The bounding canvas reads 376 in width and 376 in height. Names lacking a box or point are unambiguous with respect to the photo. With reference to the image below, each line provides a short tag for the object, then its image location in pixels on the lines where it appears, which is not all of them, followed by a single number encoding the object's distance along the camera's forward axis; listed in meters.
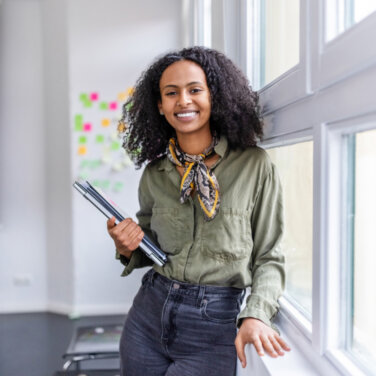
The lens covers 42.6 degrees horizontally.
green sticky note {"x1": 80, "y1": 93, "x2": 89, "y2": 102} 3.70
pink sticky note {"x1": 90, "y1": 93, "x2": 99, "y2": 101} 3.70
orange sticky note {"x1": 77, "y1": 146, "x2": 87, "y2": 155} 3.73
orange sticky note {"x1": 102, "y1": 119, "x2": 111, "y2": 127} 3.73
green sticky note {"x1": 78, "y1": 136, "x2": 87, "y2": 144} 3.72
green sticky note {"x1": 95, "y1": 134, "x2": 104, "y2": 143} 3.73
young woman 1.09
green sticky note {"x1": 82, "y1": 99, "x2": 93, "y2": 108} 3.71
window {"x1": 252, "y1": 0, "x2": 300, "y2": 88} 1.24
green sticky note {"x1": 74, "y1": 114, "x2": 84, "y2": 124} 3.72
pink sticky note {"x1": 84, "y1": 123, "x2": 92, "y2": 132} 3.72
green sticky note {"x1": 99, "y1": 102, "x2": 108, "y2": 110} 3.72
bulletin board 3.72
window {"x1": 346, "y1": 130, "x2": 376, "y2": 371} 0.84
